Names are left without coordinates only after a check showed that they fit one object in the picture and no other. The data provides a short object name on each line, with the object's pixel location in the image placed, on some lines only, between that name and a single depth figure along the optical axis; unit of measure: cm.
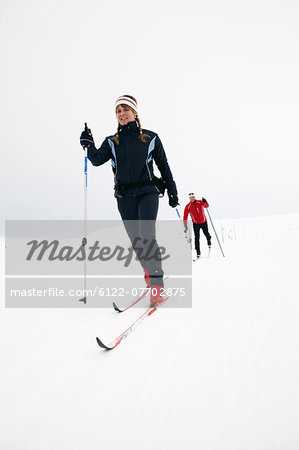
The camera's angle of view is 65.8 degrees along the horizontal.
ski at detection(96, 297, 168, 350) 157
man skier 813
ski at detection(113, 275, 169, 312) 247
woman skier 290
